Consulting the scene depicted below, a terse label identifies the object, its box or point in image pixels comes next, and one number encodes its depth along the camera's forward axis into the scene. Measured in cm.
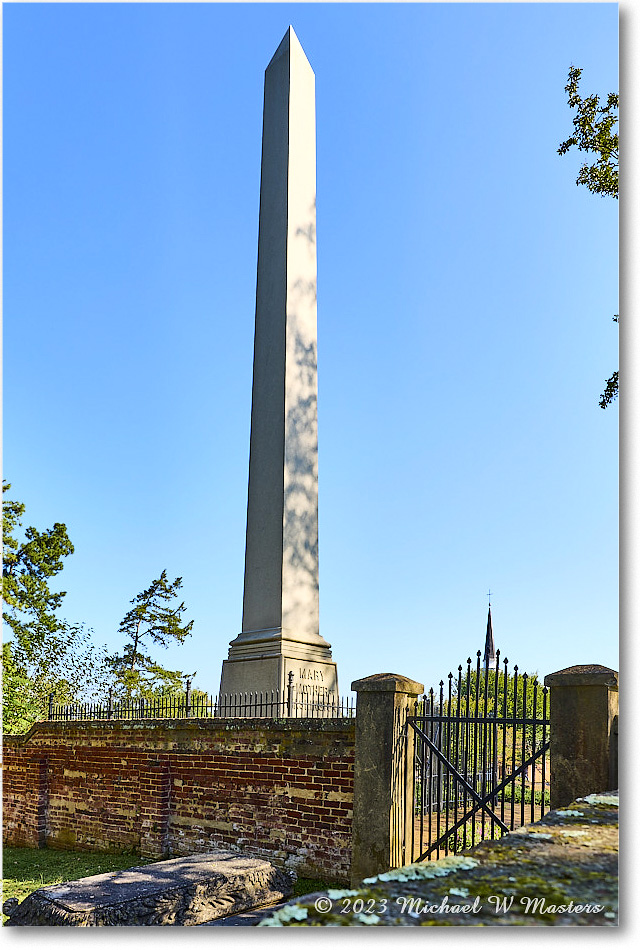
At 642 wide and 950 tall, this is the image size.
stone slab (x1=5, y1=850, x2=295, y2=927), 587
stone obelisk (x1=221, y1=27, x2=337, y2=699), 1055
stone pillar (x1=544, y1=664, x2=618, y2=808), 598
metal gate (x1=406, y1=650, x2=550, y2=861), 659
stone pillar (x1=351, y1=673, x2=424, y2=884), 700
